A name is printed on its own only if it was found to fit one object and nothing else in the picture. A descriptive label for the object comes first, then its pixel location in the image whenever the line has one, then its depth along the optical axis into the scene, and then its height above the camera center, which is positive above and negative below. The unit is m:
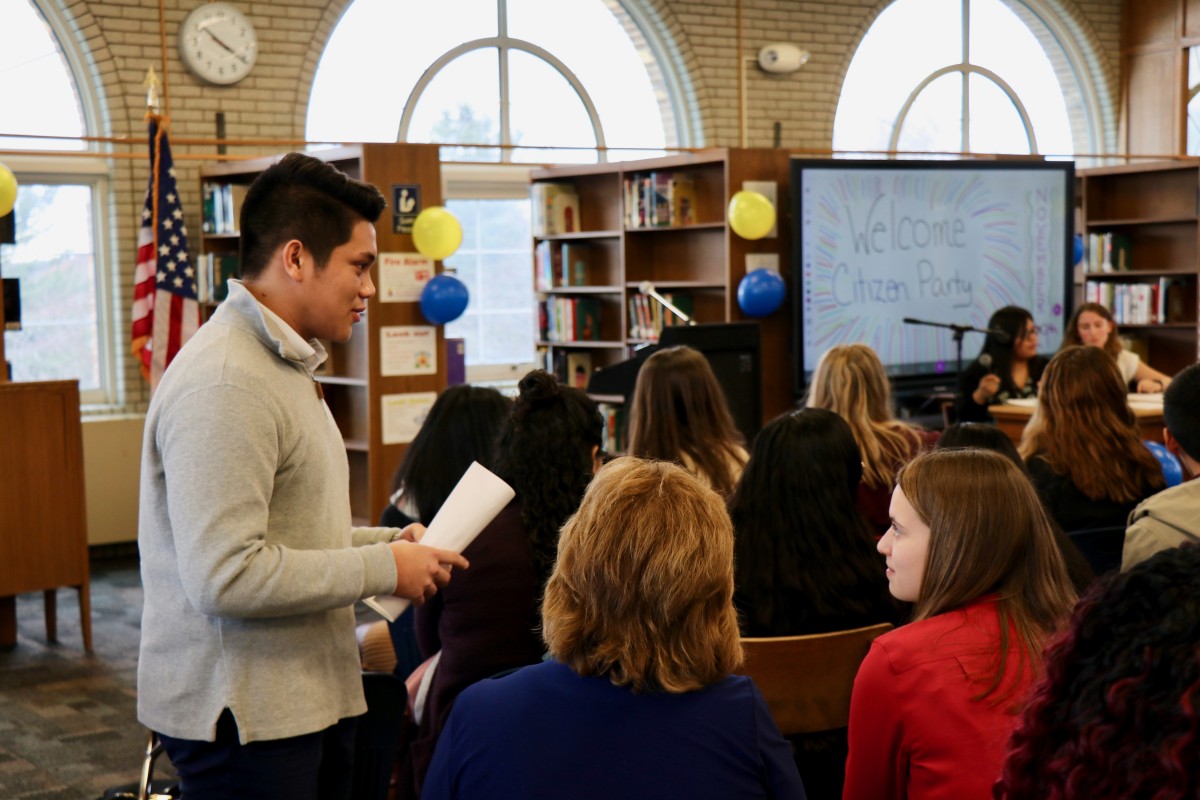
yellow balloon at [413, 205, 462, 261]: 6.13 +0.40
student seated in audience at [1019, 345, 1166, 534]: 3.44 -0.42
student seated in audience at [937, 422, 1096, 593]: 2.99 -0.32
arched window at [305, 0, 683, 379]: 8.80 +1.57
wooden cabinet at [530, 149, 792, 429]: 7.13 +0.35
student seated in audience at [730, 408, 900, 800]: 2.39 -0.47
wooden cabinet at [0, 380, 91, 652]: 5.16 -0.71
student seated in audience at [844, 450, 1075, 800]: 1.72 -0.46
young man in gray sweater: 1.66 -0.30
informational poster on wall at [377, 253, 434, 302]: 6.23 +0.19
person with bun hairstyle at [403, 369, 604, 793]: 2.38 -0.46
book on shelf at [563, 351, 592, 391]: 8.57 -0.38
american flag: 6.71 +0.22
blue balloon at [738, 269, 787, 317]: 6.81 +0.08
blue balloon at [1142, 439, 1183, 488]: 4.09 -0.54
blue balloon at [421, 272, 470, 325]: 6.20 +0.08
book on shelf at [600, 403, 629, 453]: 7.43 -0.70
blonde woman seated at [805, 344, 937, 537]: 3.58 -0.31
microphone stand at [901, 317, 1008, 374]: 6.16 -0.14
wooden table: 5.48 -0.52
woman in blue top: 1.36 -0.42
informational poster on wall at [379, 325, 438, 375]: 6.29 -0.19
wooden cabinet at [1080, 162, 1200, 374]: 9.62 +0.45
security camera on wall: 10.04 +2.01
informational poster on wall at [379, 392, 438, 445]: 6.34 -0.51
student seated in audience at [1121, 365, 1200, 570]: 2.33 -0.41
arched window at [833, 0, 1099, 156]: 10.85 +1.99
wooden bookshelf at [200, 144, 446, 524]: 6.21 -0.25
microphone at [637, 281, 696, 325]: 6.55 +0.10
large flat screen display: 7.17 +0.32
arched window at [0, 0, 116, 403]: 7.57 +0.57
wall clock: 7.82 +1.73
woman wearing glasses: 6.33 -0.30
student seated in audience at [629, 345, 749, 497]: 3.51 -0.31
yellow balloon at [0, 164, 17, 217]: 5.50 +0.57
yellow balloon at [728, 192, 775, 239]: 6.76 +0.51
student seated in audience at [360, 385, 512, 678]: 3.23 -0.36
